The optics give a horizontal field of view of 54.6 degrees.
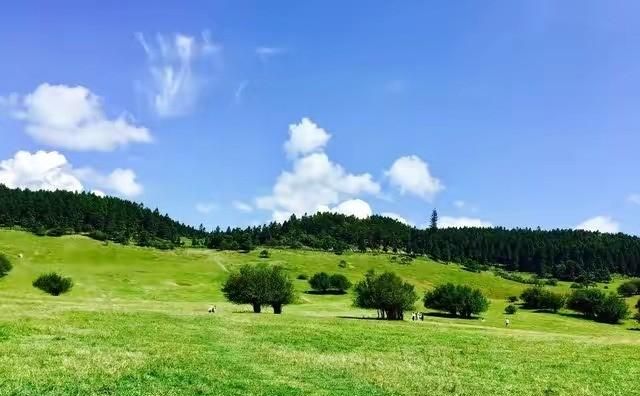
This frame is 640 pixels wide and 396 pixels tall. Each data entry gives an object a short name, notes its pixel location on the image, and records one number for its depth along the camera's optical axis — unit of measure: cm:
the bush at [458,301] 14775
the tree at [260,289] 11056
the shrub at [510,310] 16500
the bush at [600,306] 16514
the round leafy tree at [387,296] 11075
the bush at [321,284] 19800
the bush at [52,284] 13388
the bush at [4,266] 16000
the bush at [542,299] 18162
